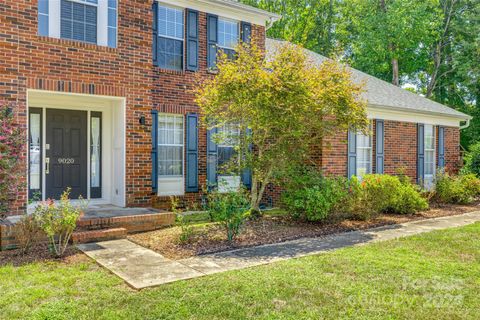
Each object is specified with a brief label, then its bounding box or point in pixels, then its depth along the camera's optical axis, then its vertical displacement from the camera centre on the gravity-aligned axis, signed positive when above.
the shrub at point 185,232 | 7.18 -1.33
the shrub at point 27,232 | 6.43 -1.19
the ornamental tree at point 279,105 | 8.29 +1.06
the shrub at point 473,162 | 16.19 -0.16
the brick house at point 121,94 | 8.24 +1.34
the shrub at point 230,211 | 7.35 -0.98
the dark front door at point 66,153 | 9.61 +0.05
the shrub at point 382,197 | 9.95 -0.99
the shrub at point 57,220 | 6.27 -0.98
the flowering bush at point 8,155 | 7.14 -0.01
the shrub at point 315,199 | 8.94 -0.91
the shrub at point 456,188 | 13.20 -0.97
